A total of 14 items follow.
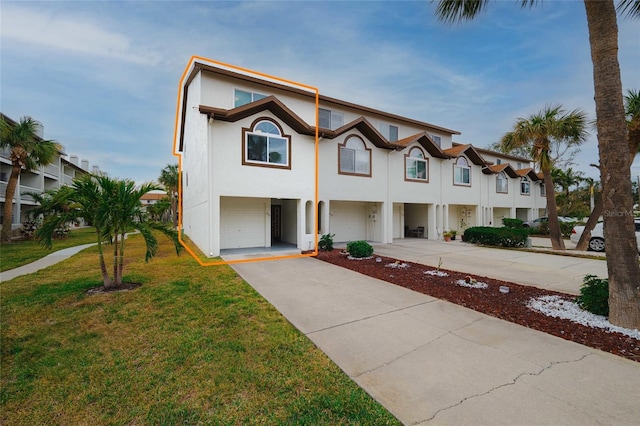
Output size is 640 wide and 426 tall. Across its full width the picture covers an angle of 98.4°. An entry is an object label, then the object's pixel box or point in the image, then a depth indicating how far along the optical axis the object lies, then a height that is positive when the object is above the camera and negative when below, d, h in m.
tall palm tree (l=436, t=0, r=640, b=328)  4.66 +0.85
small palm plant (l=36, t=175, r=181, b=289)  6.79 +0.11
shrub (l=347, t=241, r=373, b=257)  11.81 -1.44
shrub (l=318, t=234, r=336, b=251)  14.04 -1.38
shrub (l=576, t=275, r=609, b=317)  5.19 -1.57
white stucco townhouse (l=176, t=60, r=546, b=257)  12.11 +2.56
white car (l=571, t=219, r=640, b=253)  14.39 -1.14
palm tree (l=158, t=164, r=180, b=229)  39.94 +5.68
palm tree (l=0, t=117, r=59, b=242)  17.52 +4.45
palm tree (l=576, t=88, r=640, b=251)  11.51 +3.91
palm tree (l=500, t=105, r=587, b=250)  13.75 +4.19
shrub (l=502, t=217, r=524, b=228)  23.48 -0.64
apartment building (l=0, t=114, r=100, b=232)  23.10 +3.88
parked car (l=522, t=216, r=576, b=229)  24.75 -0.63
